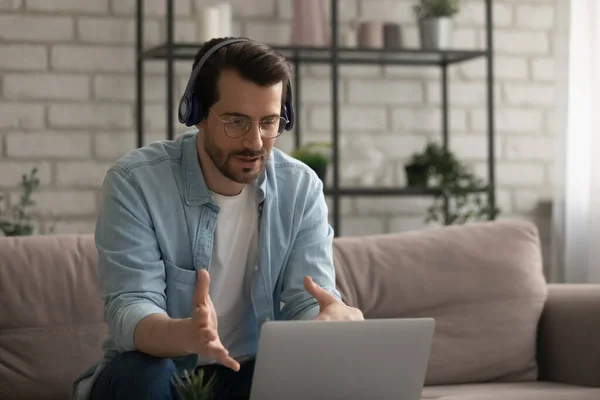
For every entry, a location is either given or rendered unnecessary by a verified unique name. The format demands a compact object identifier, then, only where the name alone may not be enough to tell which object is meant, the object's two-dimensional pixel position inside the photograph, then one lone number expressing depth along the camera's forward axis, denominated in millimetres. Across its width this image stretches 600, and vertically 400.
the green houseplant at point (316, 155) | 6133
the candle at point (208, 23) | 6074
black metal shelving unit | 5972
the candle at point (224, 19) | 6129
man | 3604
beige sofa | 4440
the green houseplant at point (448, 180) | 6384
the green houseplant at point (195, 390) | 2827
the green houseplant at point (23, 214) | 5669
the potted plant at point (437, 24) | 6485
